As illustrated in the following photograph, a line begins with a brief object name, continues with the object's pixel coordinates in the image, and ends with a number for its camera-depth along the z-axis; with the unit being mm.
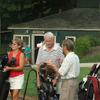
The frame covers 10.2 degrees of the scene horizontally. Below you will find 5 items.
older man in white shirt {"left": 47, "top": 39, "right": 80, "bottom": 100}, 10312
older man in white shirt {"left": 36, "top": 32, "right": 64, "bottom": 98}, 10836
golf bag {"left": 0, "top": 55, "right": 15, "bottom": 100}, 11133
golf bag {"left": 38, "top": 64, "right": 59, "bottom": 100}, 10914
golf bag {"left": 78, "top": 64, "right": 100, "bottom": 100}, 10992
